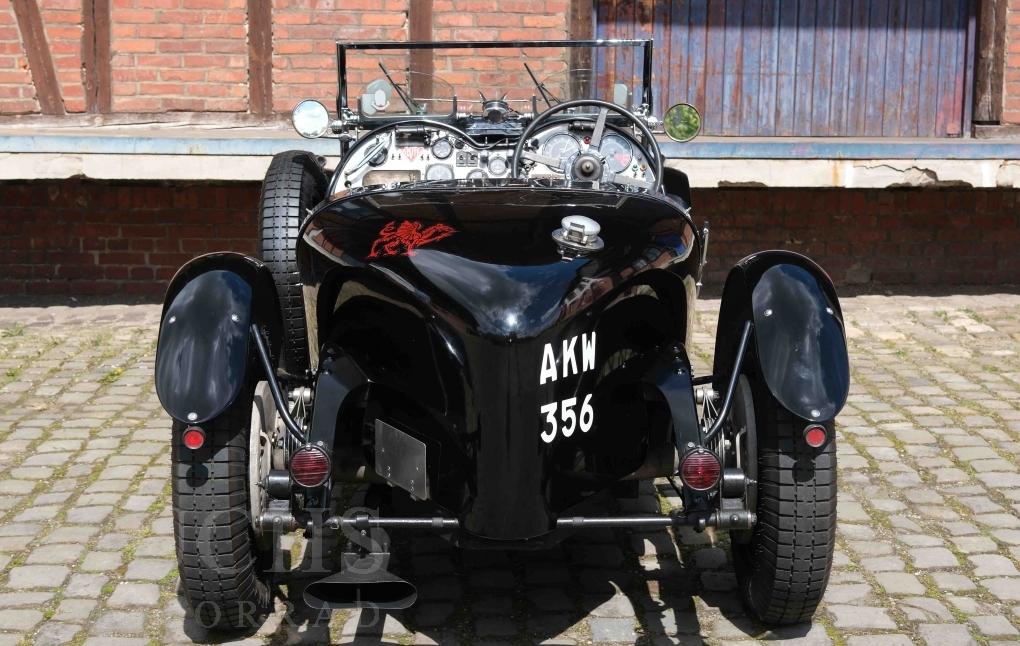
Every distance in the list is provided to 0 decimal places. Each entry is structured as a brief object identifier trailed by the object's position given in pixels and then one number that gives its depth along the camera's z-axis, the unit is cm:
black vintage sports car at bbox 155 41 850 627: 293
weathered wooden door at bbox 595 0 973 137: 811
